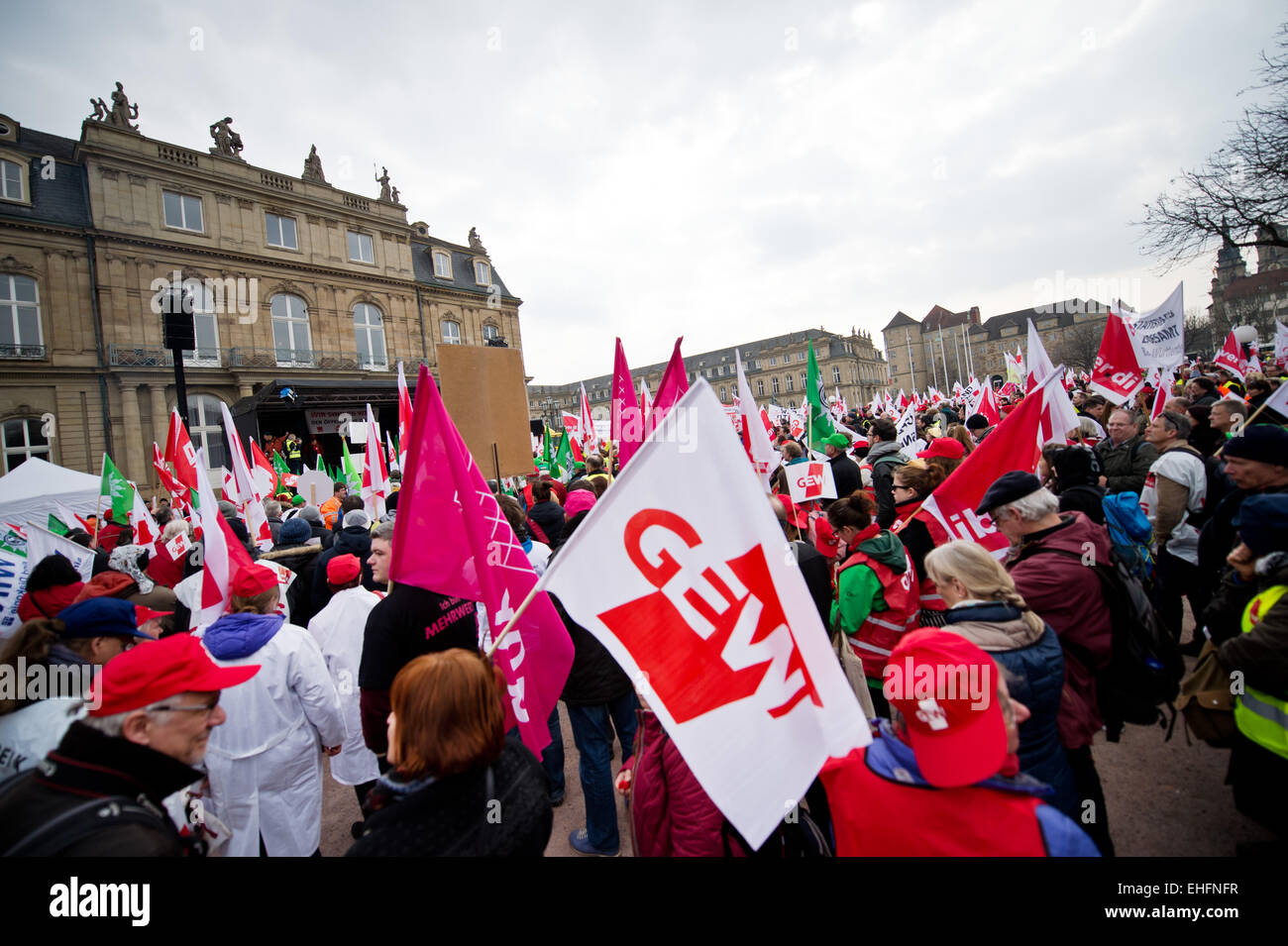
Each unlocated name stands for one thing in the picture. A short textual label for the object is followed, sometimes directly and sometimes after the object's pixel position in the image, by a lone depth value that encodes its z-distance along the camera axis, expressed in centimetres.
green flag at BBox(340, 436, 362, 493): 1168
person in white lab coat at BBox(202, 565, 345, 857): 263
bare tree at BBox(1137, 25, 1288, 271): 1026
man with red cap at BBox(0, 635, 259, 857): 130
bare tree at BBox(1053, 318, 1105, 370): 4488
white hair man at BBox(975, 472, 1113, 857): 233
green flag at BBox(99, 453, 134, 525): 797
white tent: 774
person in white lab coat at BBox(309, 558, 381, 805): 344
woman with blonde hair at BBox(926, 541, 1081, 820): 183
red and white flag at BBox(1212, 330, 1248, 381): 954
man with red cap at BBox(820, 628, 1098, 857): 132
